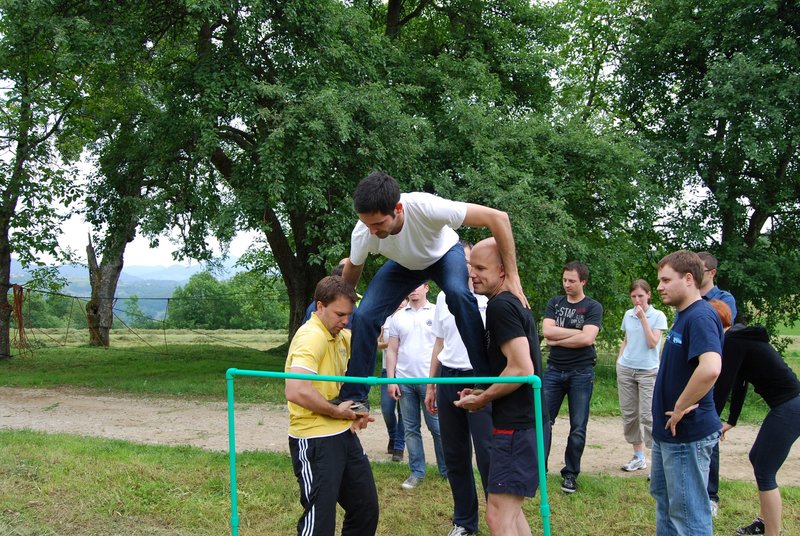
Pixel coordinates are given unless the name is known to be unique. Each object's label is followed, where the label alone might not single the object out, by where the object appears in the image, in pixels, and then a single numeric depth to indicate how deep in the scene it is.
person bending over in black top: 4.77
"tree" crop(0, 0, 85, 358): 12.69
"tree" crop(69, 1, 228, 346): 13.21
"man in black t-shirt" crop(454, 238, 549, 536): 3.65
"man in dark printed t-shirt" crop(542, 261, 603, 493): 6.29
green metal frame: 3.29
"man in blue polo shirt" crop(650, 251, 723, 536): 3.85
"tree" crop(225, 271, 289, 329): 44.47
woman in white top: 6.87
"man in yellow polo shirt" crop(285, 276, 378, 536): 3.95
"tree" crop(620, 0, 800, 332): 14.65
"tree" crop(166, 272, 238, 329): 53.03
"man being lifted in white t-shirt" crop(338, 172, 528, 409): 4.08
